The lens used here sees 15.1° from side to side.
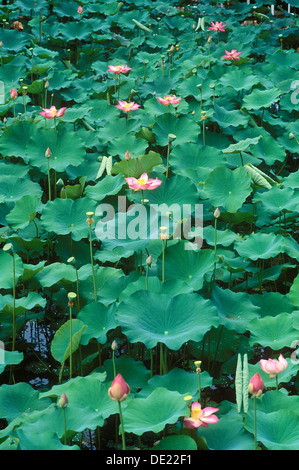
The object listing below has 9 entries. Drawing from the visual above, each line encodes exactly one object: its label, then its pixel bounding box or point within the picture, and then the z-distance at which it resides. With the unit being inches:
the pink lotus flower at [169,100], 319.8
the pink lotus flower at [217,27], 484.9
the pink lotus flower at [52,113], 305.1
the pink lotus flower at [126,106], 327.6
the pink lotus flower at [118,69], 371.4
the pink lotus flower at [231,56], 416.1
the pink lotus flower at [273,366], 212.5
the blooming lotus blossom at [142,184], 260.6
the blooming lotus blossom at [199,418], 205.7
